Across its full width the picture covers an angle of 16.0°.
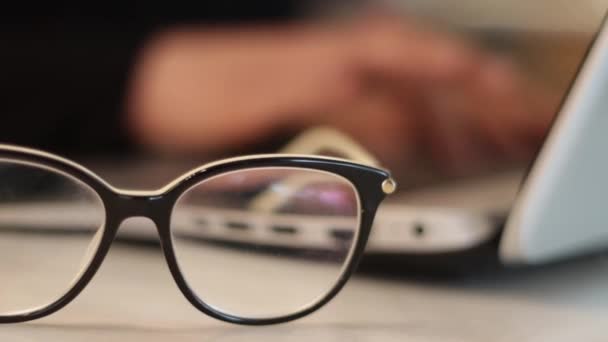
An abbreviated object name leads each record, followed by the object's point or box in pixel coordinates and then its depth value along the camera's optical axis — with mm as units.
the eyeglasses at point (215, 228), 573
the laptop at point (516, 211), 561
